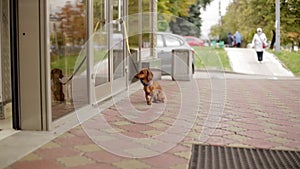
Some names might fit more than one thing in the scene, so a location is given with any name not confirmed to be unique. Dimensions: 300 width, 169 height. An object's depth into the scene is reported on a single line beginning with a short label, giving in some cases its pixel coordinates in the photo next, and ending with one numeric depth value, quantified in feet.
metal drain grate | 9.26
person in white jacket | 41.86
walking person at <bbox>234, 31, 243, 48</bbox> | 63.36
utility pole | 47.28
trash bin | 27.88
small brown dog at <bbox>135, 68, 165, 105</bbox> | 17.02
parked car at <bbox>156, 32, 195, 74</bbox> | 27.66
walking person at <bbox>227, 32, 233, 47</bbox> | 64.62
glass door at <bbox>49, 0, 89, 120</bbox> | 13.07
